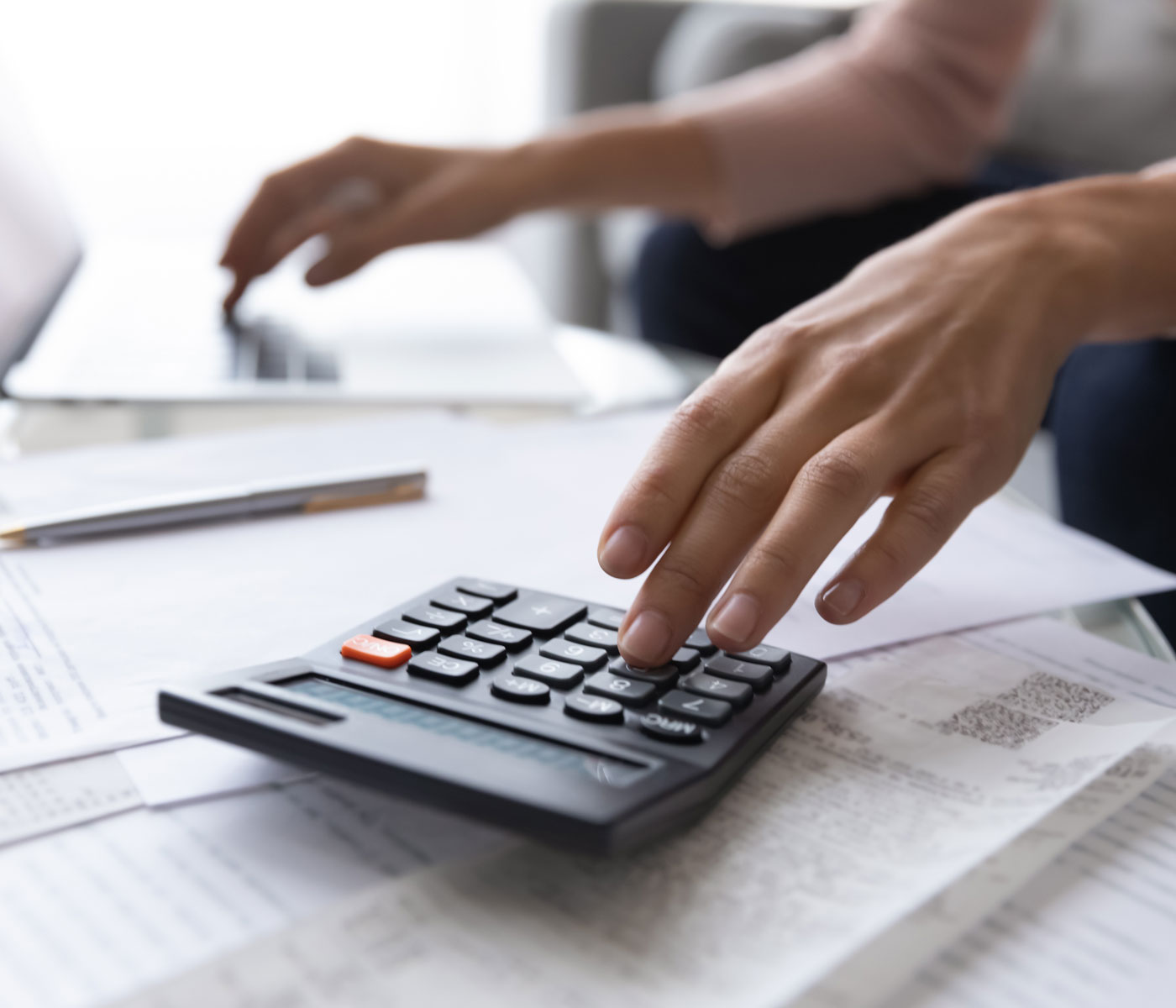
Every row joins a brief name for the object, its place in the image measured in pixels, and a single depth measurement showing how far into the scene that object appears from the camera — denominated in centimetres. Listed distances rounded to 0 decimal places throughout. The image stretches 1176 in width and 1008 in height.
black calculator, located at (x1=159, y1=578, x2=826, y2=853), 24
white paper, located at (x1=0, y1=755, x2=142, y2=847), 27
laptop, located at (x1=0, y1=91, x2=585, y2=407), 62
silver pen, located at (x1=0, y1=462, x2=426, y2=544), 44
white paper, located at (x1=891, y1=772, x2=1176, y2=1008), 23
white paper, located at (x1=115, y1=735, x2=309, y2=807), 28
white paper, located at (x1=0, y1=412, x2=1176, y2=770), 34
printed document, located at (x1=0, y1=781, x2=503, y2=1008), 22
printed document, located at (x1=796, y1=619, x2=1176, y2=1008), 22
